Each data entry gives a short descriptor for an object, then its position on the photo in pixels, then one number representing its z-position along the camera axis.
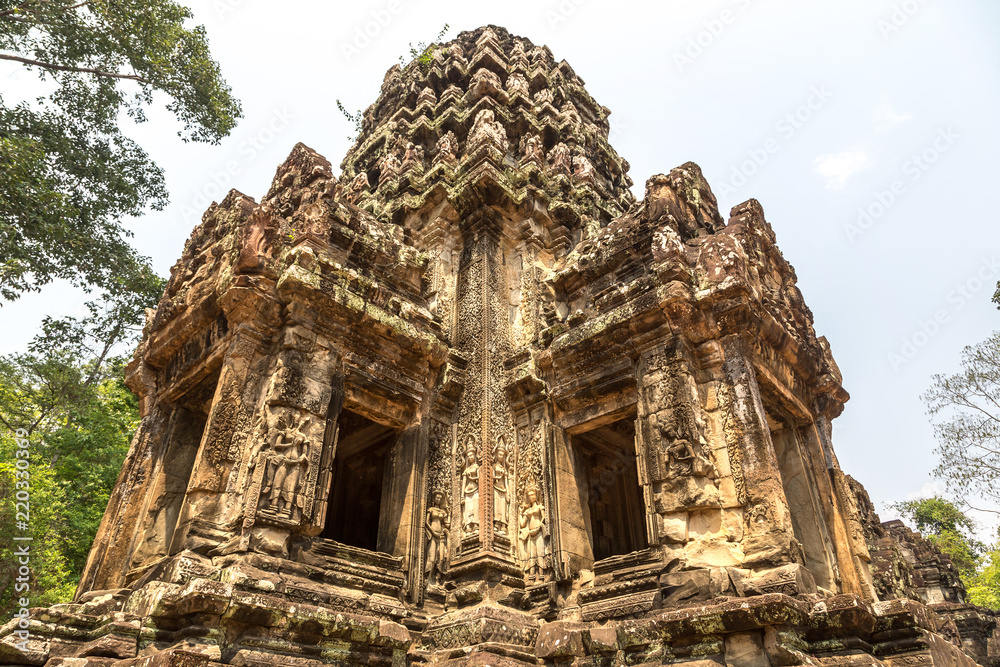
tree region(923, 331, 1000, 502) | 17.57
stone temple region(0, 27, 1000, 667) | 5.26
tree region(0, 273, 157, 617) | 13.00
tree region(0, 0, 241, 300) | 11.49
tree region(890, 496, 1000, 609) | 23.86
